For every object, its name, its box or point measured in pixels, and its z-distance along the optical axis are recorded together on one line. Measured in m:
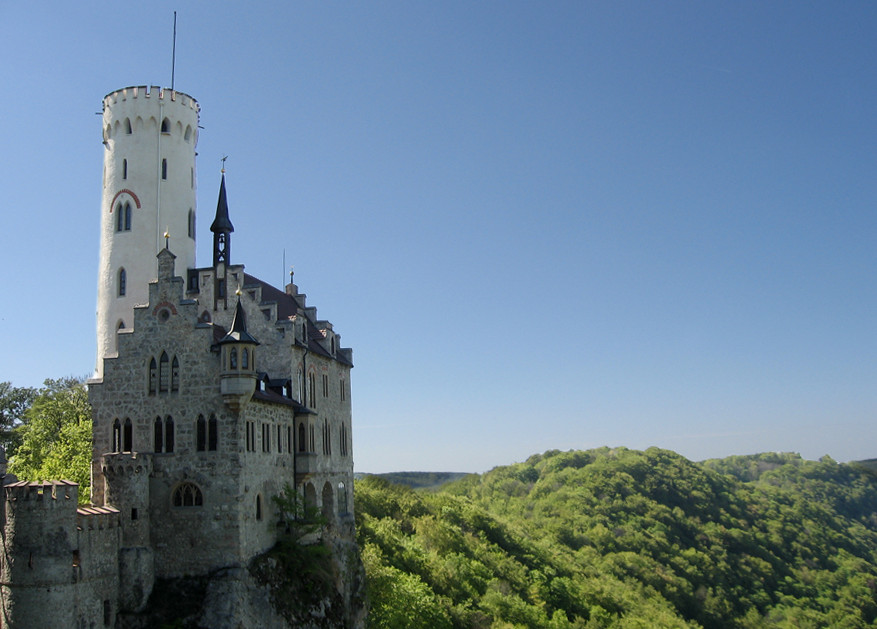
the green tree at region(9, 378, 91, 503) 53.50
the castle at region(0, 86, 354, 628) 34.78
